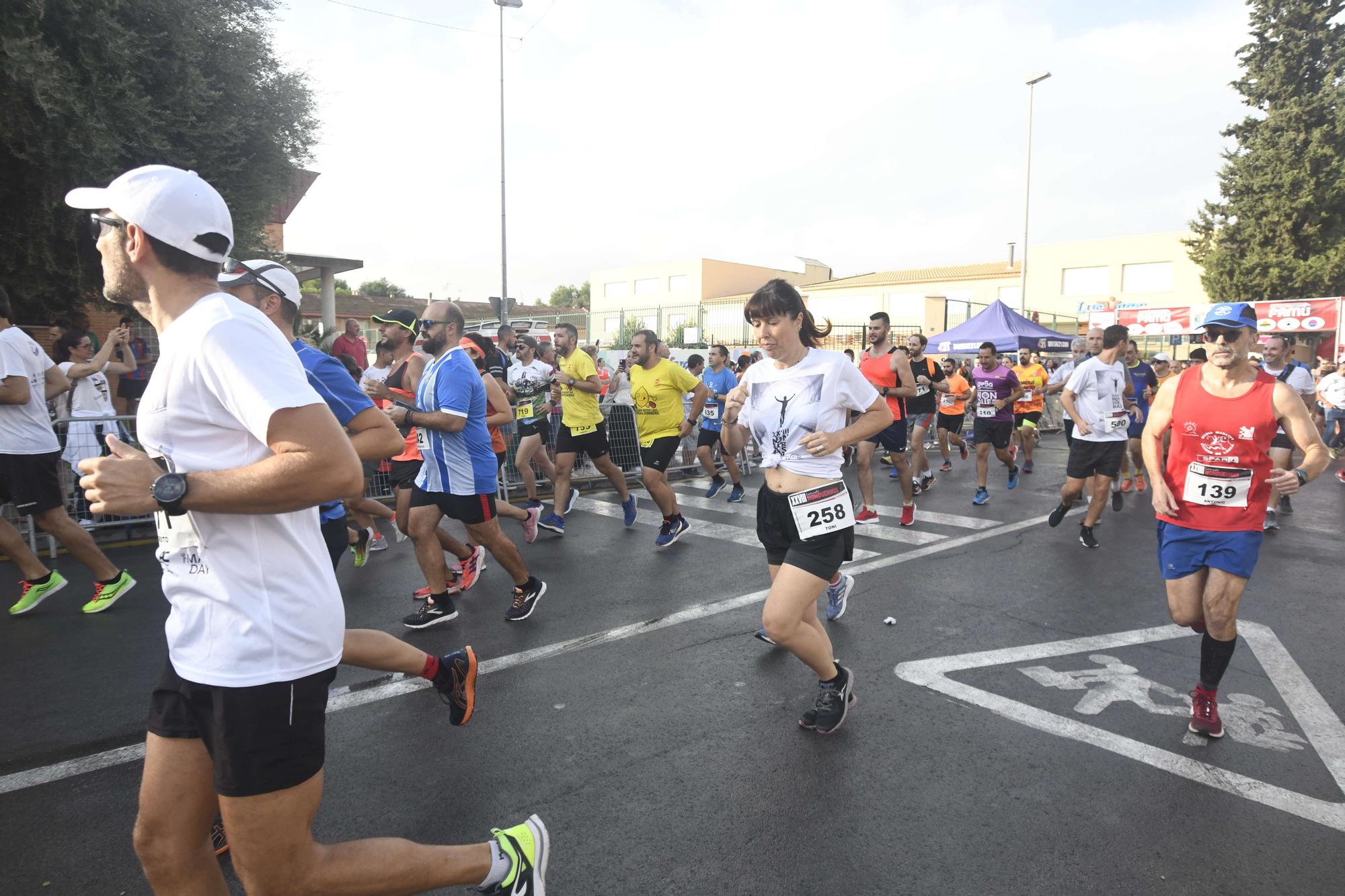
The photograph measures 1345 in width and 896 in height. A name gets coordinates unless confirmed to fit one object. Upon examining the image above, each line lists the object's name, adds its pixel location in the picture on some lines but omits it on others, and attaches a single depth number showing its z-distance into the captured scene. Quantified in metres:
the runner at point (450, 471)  5.02
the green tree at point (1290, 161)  30.83
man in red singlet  3.61
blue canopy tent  18.94
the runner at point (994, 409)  10.36
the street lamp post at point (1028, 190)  26.20
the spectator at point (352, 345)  13.53
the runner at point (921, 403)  10.45
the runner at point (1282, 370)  8.43
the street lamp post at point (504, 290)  18.06
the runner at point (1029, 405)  12.49
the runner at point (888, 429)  8.27
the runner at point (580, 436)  8.35
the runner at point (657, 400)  8.02
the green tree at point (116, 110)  9.95
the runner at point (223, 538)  1.66
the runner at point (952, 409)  12.02
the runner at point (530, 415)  9.41
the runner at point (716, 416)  10.00
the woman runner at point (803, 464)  3.66
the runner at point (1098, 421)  7.50
